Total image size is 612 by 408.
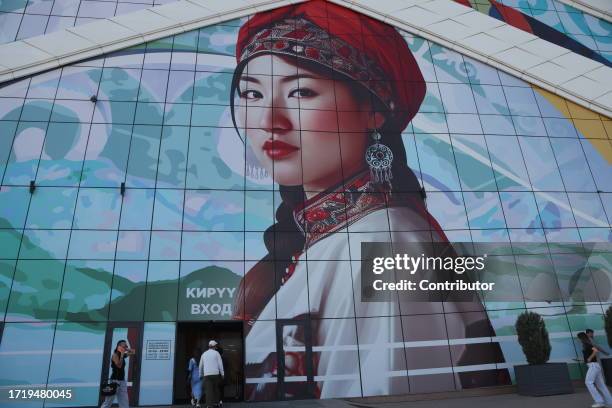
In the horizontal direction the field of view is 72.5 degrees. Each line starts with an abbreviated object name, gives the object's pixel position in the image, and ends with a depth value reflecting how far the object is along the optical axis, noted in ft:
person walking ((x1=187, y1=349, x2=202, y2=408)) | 36.17
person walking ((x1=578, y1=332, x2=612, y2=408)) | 30.04
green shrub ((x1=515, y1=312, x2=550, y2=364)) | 39.73
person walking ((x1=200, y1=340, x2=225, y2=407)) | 32.12
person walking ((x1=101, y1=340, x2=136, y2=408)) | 28.68
